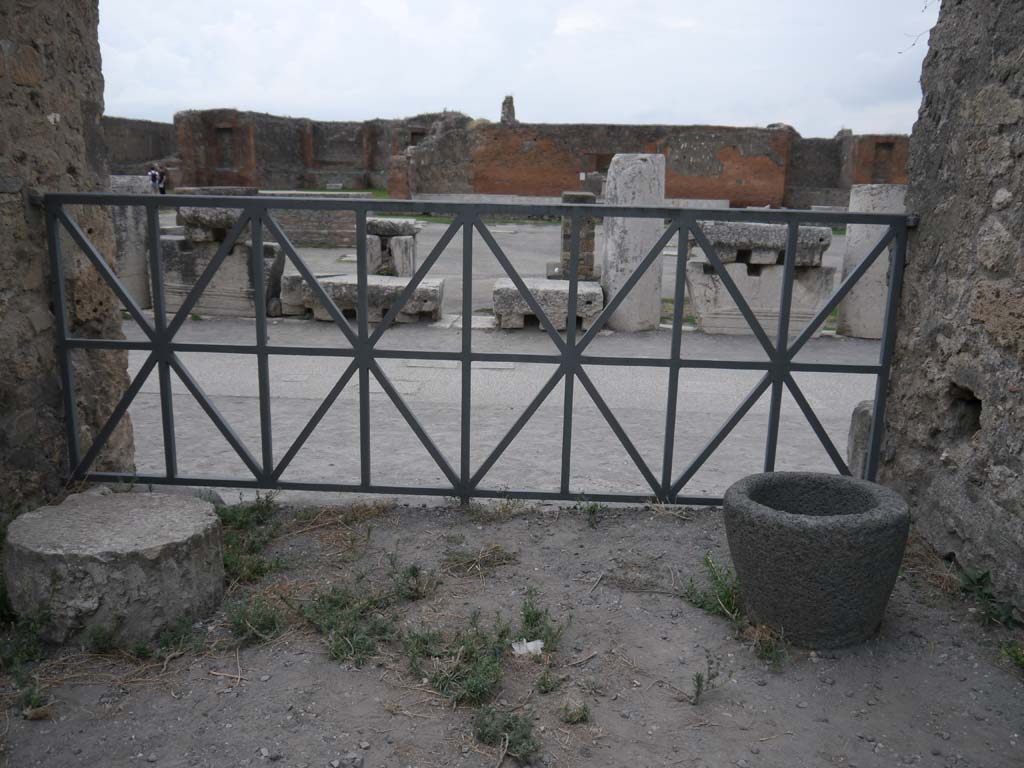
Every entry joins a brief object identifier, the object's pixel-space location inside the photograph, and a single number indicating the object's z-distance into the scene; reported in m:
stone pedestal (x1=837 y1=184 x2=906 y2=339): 8.29
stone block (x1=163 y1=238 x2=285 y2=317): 9.04
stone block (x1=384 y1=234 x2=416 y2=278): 10.13
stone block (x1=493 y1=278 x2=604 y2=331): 8.38
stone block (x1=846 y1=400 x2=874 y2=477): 3.77
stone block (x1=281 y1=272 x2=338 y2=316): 8.92
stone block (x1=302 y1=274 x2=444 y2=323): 8.40
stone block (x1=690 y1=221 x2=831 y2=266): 8.35
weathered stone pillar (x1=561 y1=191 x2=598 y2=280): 10.31
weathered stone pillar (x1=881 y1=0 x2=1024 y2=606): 2.81
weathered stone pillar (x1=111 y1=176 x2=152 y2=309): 8.87
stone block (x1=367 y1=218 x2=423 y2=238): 9.91
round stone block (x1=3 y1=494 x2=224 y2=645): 2.67
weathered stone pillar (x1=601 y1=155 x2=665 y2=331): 8.59
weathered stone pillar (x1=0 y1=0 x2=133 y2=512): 3.26
